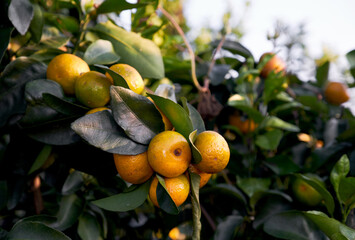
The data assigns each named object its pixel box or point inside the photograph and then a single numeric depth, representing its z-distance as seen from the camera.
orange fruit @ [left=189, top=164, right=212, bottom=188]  0.57
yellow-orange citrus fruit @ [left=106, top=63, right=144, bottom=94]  0.61
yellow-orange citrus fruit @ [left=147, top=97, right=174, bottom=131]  0.60
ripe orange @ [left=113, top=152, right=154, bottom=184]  0.54
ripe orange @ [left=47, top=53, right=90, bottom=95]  0.64
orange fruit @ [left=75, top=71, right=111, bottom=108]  0.59
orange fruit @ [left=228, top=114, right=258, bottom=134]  1.12
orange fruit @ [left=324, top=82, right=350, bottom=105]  1.32
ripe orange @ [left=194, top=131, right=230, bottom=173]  0.52
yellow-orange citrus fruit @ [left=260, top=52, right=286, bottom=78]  1.18
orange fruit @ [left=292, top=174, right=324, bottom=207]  0.87
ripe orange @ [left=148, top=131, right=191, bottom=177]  0.51
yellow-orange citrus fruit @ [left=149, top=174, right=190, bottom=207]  0.52
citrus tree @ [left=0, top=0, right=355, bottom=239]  0.55
